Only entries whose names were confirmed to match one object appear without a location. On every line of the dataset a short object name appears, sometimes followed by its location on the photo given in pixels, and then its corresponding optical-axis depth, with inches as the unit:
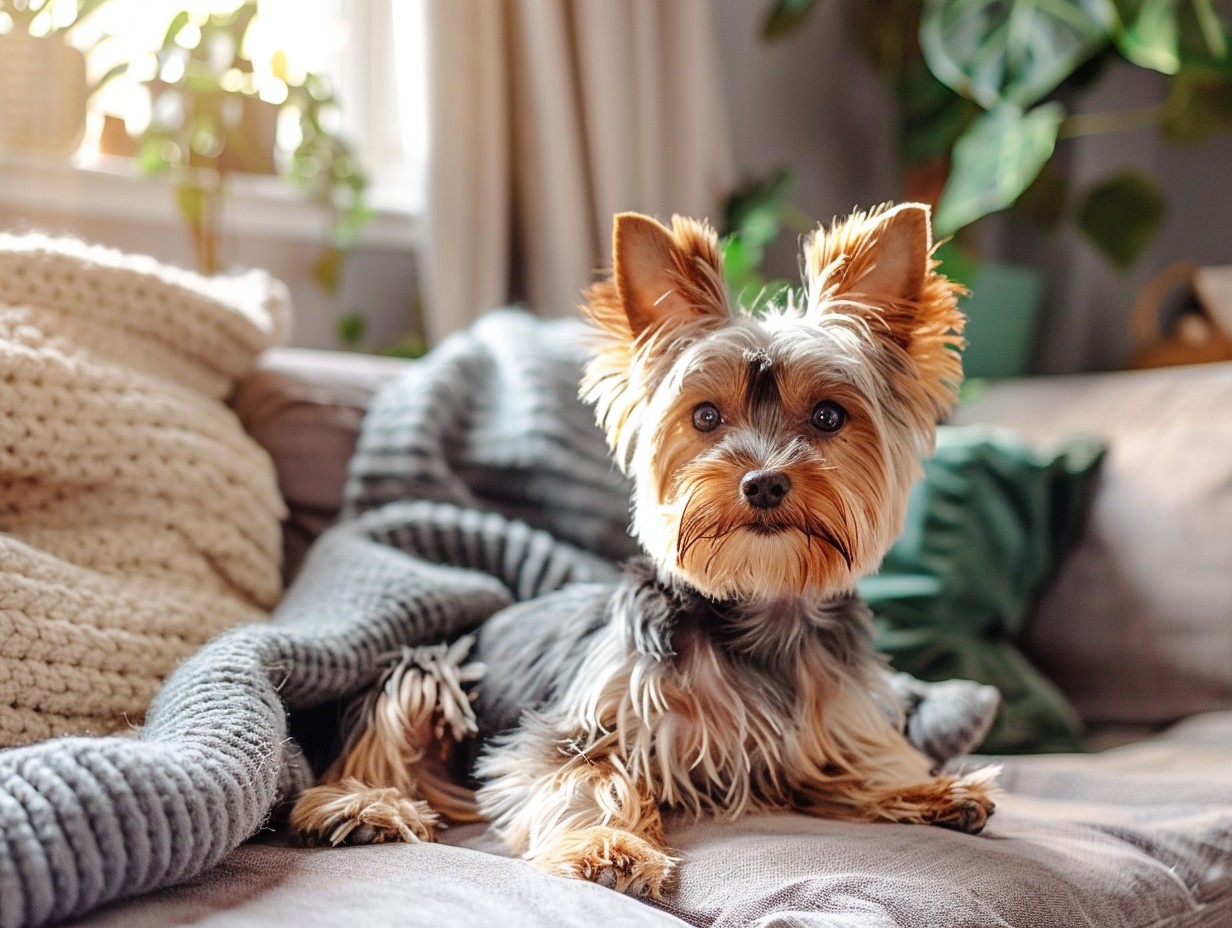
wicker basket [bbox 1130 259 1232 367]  115.6
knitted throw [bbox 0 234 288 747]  51.5
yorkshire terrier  50.0
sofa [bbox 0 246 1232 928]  40.1
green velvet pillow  77.9
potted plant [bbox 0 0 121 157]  88.0
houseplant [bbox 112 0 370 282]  93.5
